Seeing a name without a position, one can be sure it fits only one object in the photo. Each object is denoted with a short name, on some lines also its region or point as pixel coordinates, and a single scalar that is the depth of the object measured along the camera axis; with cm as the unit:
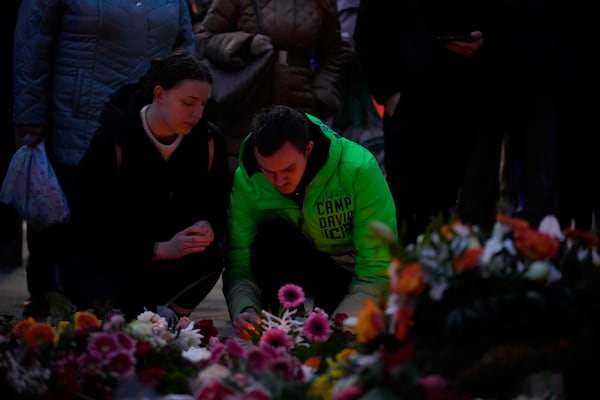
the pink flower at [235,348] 326
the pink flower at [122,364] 312
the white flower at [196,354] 336
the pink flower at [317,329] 349
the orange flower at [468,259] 263
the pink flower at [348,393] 256
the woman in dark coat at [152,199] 450
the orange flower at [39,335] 313
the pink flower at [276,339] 332
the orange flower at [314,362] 311
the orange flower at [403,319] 267
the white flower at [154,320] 363
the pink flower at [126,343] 316
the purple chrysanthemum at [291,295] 385
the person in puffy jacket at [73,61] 539
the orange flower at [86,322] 329
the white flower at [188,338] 357
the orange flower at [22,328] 339
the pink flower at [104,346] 312
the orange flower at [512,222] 275
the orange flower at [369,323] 272
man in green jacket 423
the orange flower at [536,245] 269
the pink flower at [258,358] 296
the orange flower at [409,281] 262
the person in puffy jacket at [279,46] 606
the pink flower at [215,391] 274
